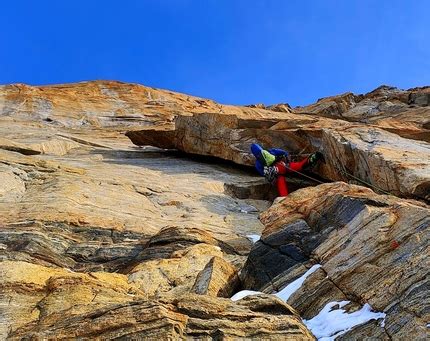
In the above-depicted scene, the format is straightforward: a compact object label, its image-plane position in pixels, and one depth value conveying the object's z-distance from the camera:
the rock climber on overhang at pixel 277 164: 24.19
